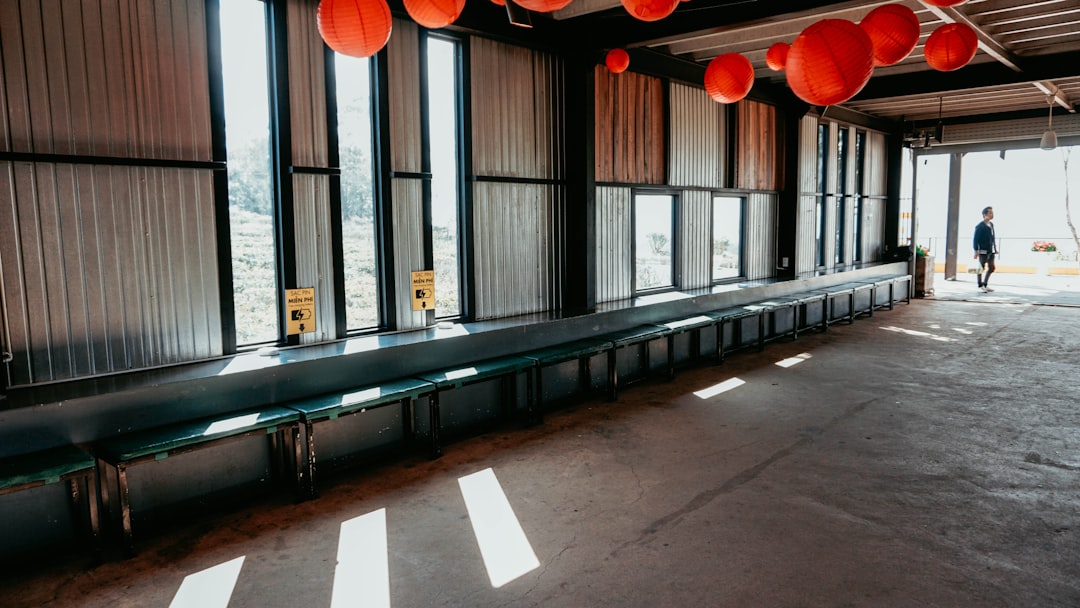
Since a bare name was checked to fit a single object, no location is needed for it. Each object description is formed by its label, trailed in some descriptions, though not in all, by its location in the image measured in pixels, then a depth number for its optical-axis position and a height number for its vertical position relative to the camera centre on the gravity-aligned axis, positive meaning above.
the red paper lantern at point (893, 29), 3.83 +1.14
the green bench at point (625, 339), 6.83 -1.08
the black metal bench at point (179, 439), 3.70 -1.11
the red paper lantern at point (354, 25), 3.29 +1.08
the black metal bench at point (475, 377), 5.19 -1.11
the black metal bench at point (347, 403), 4.43 -1.10
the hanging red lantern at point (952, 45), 4.64 +1.26
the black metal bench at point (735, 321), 8.45 -1.18
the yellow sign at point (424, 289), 5.95 -0.43
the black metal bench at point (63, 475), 3.37 -1.14
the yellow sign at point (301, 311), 5.14 -0.52
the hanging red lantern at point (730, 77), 4.93 +1.14
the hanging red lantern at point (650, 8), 3.35 +1.14
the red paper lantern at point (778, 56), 5.14 +1.35
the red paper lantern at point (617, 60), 6.19 +1.61
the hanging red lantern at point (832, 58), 3.31 +0.85
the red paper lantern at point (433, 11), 3.29 +1.13
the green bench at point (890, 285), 12.51 -1.13
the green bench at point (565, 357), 5.98 -1.10
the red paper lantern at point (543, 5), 3.01 +1.04
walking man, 14.80 -0.43
